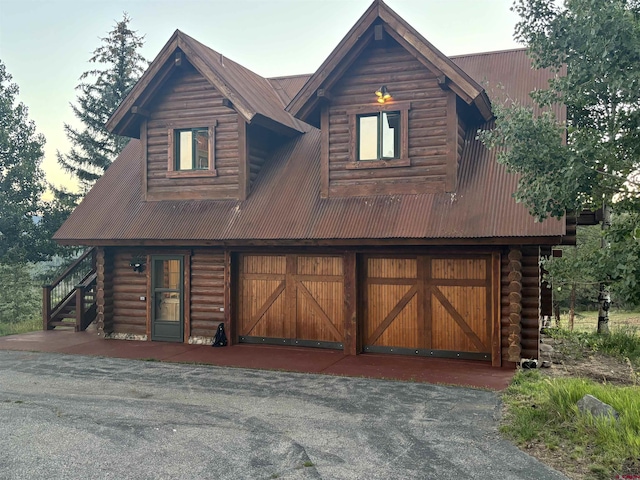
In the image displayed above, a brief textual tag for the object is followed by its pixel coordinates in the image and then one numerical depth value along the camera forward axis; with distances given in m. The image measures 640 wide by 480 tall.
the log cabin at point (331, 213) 11.40
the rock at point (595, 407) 6.84
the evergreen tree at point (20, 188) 19.98
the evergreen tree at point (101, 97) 27.22
